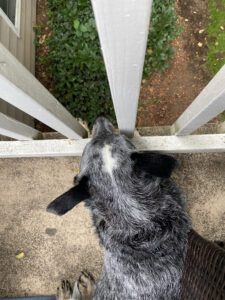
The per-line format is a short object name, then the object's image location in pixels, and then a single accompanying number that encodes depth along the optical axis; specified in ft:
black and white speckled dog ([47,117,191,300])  1.33
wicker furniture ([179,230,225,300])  1.13
